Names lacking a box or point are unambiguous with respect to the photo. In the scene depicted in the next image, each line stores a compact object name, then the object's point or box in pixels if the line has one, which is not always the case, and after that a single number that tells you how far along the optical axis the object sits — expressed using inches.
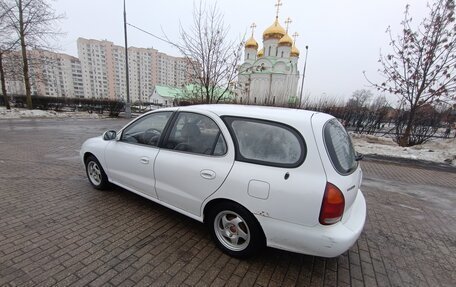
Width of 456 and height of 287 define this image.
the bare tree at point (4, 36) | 625.9
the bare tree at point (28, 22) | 661.6
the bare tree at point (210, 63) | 381.7
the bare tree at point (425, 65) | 369.1
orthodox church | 1406.3
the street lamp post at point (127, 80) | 631.8
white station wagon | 79.2
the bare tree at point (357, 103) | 583.2
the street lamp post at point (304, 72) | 924.6
